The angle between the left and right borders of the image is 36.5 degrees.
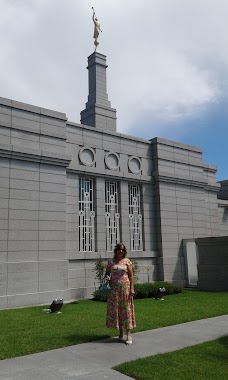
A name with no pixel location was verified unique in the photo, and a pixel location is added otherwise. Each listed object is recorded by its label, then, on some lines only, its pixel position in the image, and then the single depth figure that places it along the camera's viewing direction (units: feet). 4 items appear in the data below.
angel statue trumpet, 71.56
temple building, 47.09
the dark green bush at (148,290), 49.32
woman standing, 24.17
